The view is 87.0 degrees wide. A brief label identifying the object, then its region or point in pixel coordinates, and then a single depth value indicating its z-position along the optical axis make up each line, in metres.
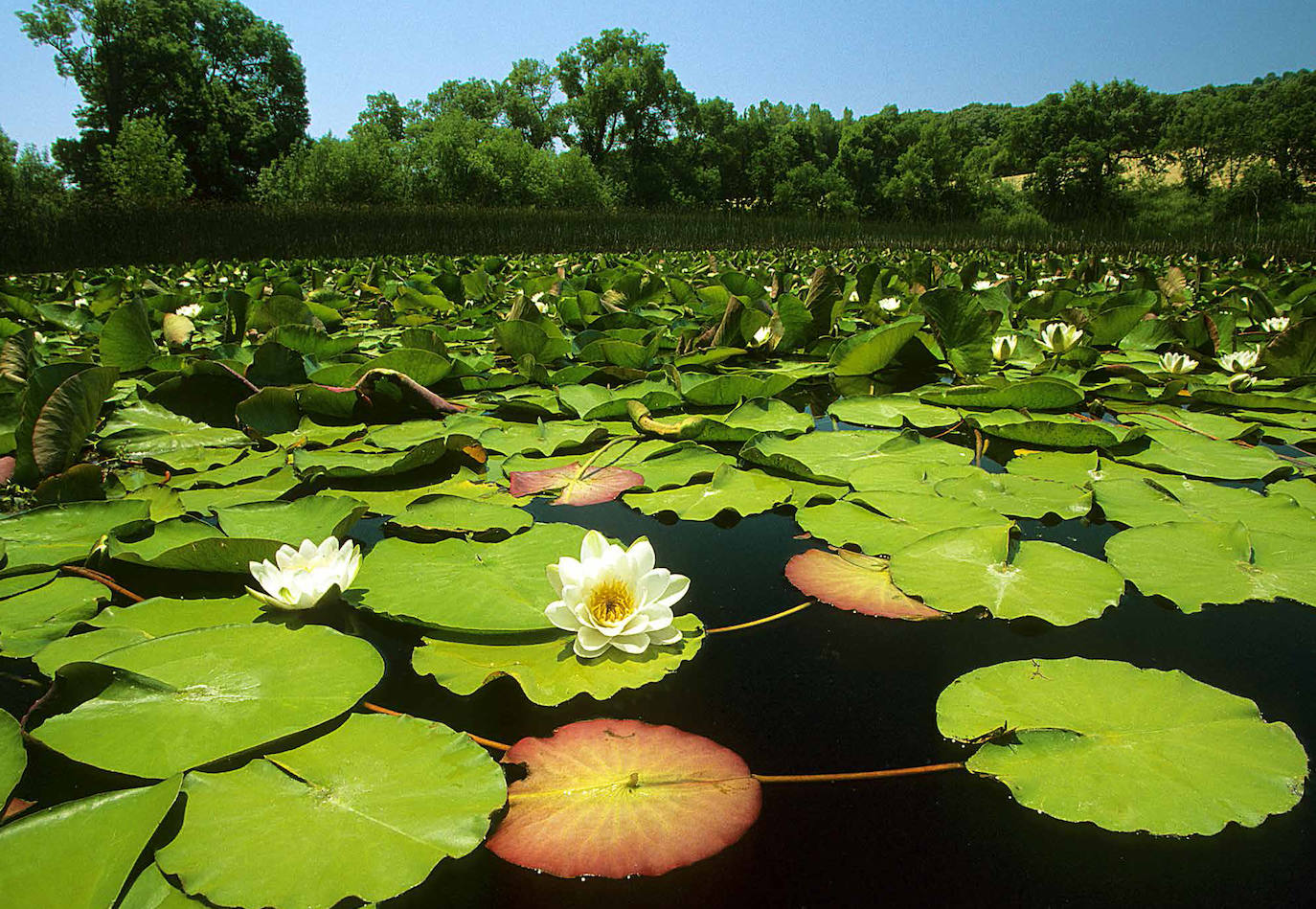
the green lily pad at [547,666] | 0.71
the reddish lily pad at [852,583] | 0.87
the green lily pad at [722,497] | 1.19
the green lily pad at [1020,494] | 1.16
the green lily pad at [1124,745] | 0.55
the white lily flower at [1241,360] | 1.88
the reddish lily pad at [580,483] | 1.25
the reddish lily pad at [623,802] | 0.52
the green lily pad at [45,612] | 0.77
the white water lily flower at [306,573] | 0.81
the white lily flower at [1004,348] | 2.13
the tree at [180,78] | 24.64
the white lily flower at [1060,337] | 2.17
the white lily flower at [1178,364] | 1.92
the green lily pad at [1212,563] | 0.88
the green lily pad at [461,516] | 1.09
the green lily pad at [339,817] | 0.49
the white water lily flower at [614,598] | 0.75
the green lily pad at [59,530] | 0.98
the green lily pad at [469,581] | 0.81
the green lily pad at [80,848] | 0.45
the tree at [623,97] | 34.00
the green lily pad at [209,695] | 0.59
